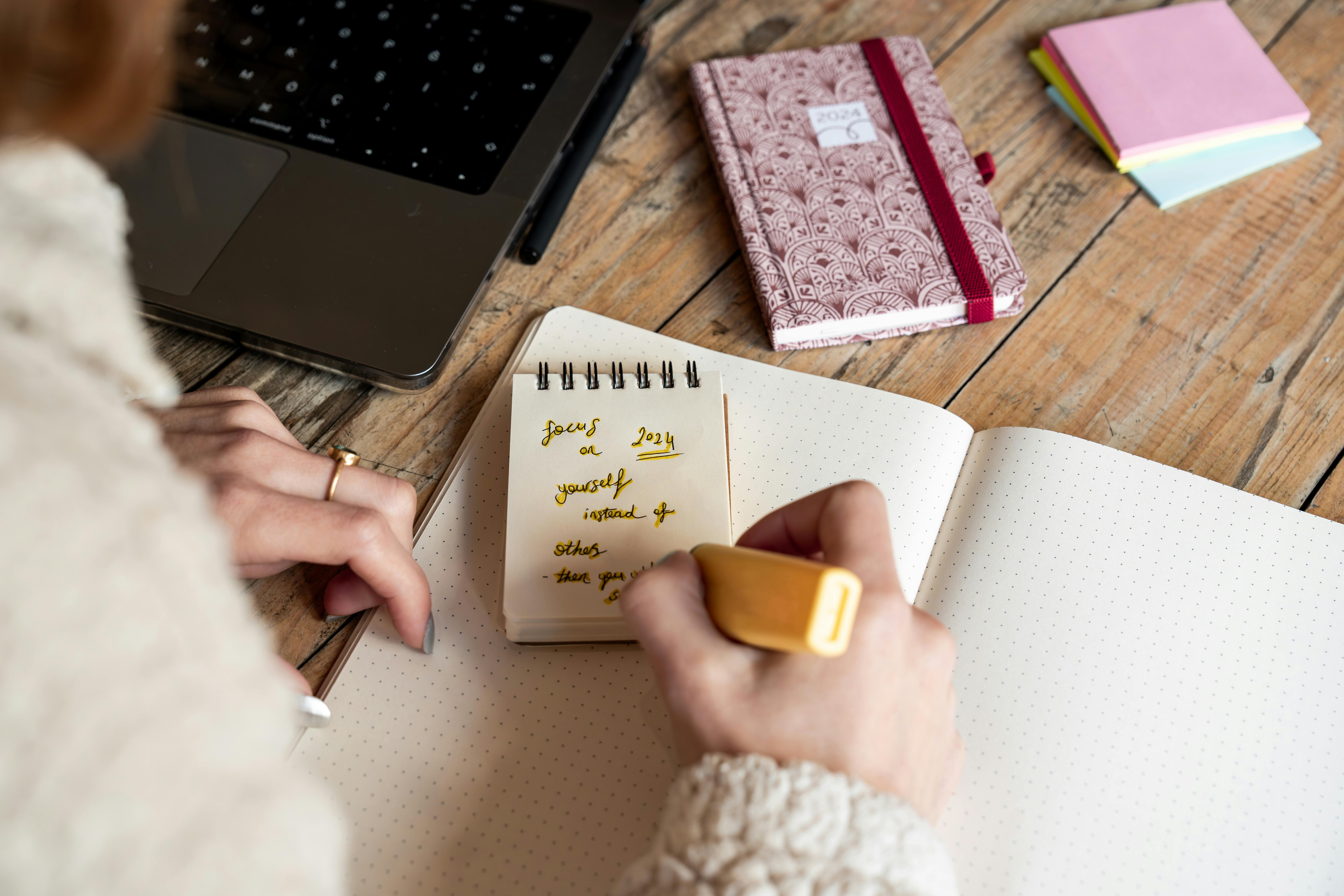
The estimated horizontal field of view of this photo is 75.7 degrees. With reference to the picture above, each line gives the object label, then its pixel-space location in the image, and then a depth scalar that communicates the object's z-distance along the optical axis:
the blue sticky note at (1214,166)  0.79
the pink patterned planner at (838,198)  0.70
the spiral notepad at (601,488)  0.55
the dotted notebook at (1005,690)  0.50
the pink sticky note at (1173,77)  0.80
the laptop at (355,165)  0.66
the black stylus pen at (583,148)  0.74
